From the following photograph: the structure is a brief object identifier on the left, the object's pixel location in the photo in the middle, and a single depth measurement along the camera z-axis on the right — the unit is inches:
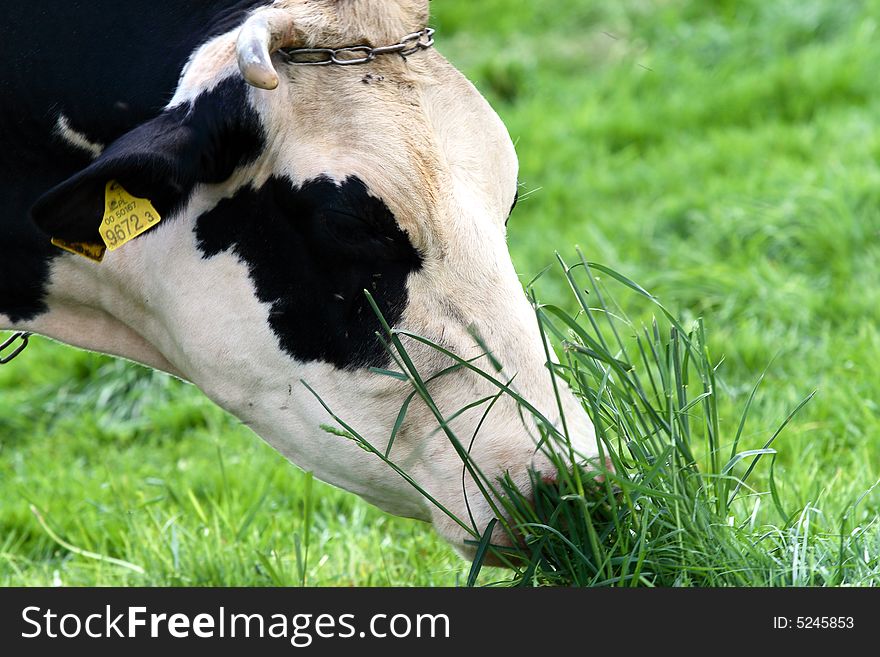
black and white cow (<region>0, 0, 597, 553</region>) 215.2
